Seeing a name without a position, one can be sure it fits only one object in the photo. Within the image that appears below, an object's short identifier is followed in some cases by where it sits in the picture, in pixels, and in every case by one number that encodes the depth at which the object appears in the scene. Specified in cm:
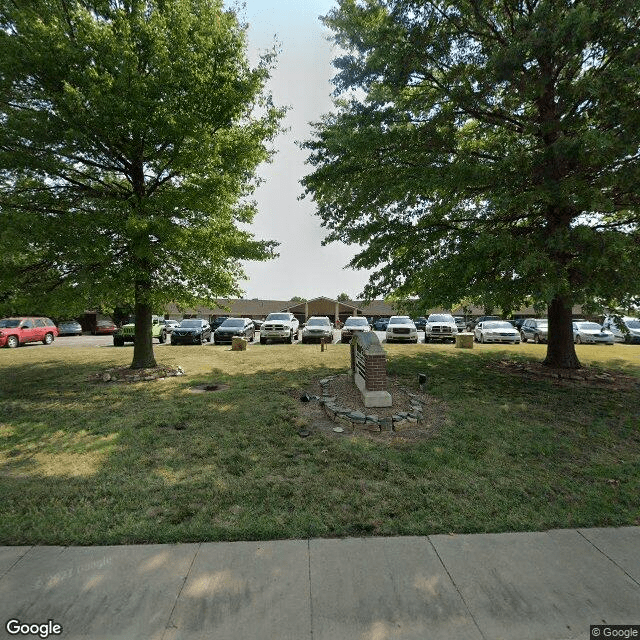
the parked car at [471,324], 4118
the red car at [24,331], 2025
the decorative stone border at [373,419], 599
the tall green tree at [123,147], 766
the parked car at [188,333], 2038
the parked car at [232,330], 2098
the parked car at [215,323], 3410
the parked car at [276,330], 2070
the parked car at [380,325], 3872
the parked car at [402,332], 2020
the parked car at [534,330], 2082
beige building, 5950
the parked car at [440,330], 2102
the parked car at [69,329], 3284
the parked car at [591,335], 2017
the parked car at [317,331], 2034
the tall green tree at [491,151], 679
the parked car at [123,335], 2022
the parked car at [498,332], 2017
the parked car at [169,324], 2820
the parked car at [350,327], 2108
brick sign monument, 680
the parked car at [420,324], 4018
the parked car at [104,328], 3491
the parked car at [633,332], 2081
